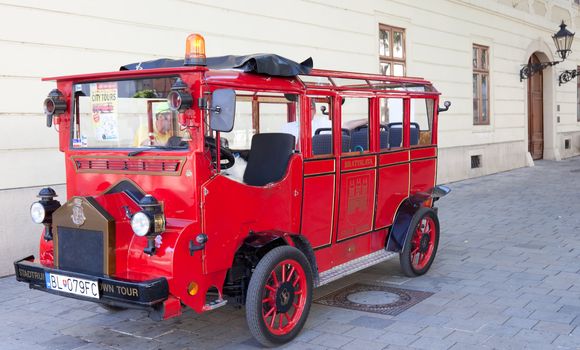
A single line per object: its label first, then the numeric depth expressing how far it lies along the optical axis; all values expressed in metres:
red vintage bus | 4.00
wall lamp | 17.16
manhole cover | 5.33
